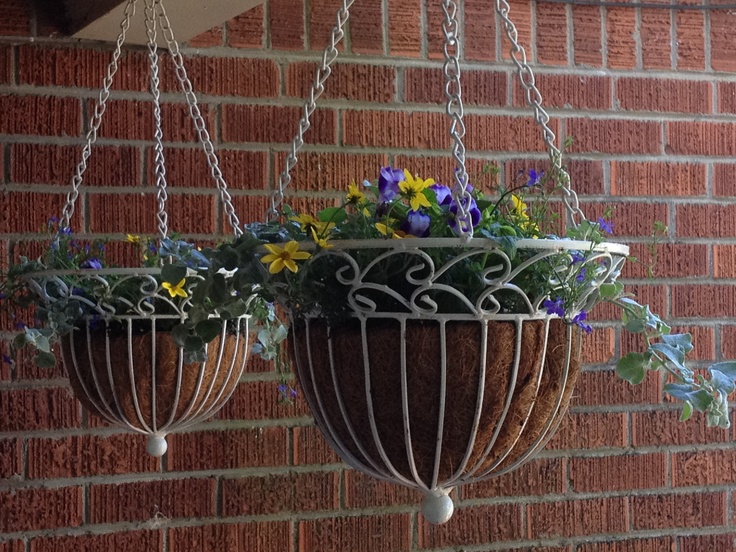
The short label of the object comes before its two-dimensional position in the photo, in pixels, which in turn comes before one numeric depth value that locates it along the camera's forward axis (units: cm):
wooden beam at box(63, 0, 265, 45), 150
